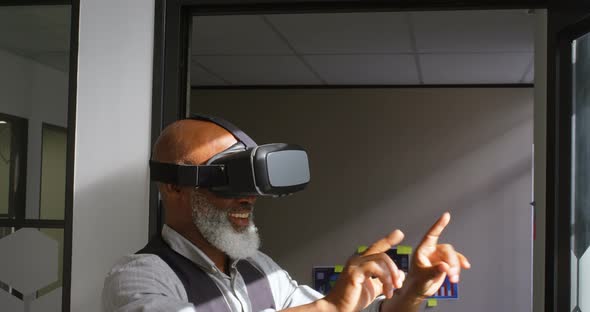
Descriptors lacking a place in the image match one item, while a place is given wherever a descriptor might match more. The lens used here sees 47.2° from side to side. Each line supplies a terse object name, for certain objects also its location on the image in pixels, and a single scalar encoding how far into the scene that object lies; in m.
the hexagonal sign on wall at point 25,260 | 1.64
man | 0.95
